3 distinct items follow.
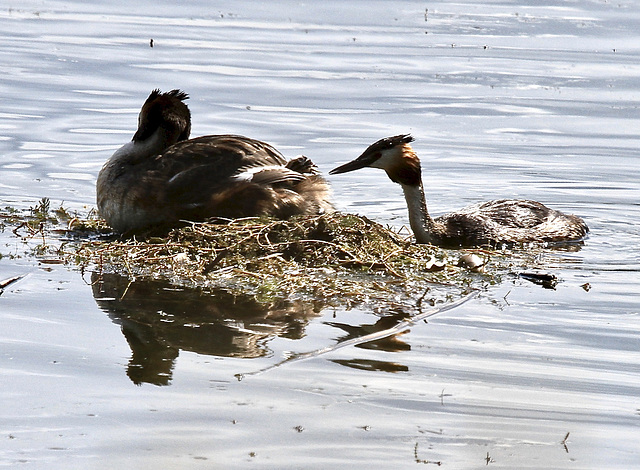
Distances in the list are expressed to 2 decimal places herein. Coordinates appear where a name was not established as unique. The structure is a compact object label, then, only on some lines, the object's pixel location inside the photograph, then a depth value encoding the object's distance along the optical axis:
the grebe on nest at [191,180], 18.67
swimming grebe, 19.37
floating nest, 15.48
